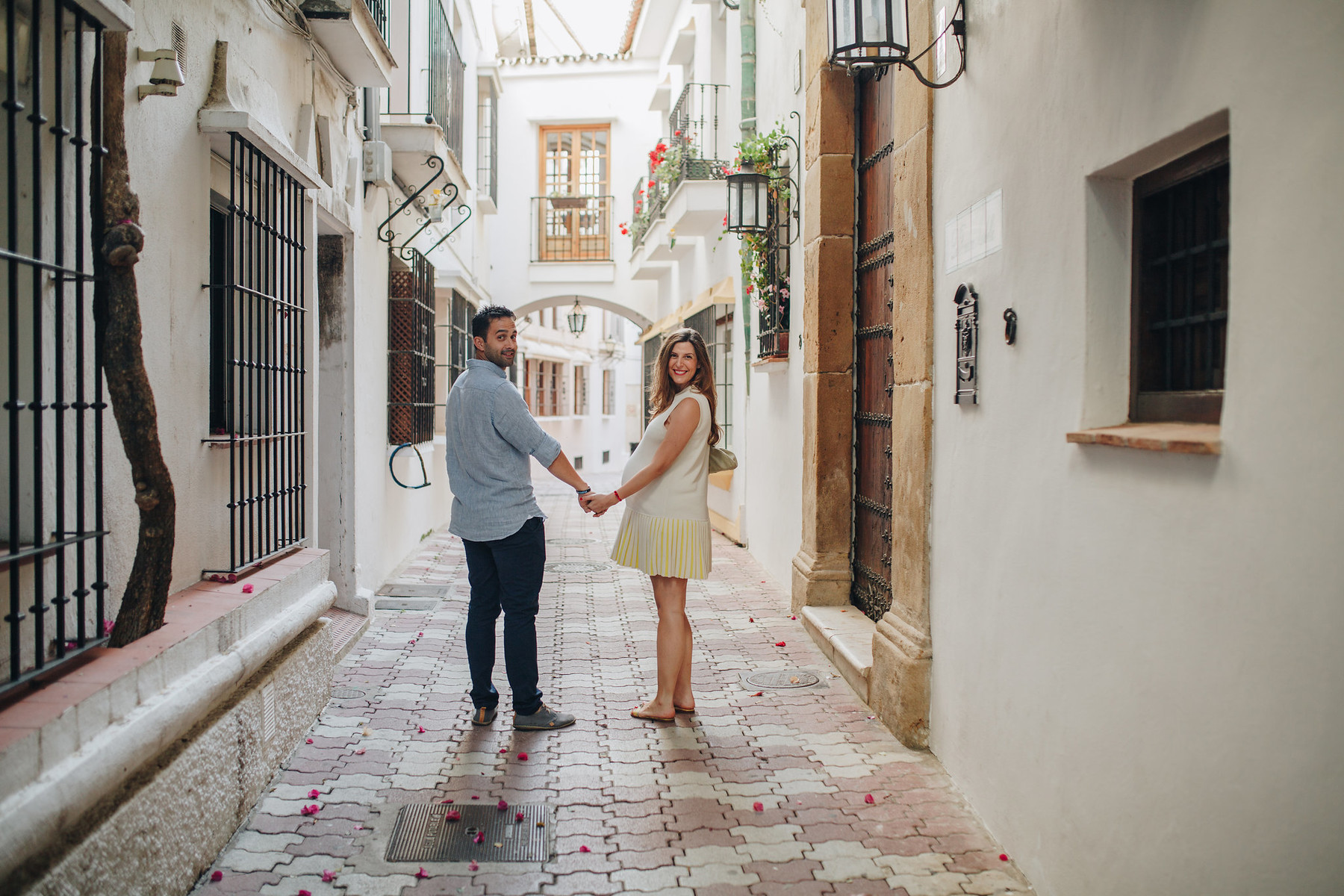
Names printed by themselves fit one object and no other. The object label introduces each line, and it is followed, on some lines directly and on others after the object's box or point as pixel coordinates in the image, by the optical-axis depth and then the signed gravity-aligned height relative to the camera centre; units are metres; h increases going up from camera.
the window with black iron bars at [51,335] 2.36 +0.26
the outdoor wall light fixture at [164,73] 3.29 +1.18
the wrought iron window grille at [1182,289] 2.33 +0.37
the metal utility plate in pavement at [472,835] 3.21 -1.31
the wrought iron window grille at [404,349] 8.20 +0.72
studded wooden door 5.73 +0.52
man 4.25 -0.31
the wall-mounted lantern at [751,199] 7.47 +1.77
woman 4.44 -0.28
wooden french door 17.64 +4.35
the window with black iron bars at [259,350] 4.09 +0.39
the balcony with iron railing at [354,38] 5.16 +2.15
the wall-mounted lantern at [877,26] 3.80 +1.55
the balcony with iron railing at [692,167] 10.41 +2.90
